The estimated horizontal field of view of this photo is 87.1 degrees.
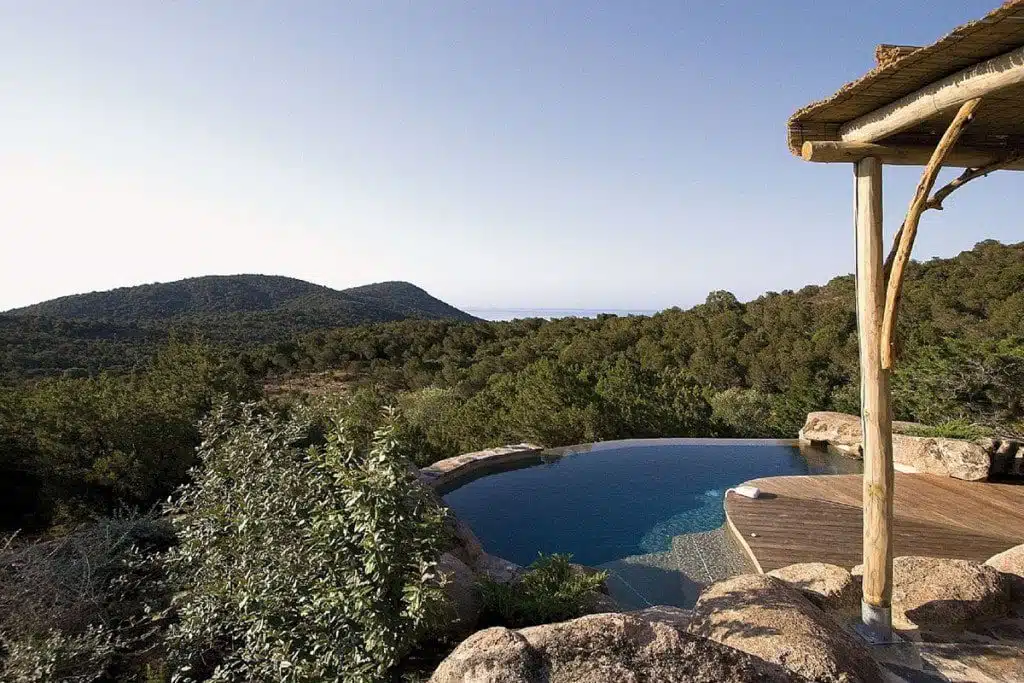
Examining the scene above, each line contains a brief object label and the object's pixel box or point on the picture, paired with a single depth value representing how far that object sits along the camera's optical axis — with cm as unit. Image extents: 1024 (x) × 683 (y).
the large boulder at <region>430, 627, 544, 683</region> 244
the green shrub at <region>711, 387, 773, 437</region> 1192
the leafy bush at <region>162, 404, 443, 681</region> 297
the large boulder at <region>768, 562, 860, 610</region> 416
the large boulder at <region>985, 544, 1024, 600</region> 455
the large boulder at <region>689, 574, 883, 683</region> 282
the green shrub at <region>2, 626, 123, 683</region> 324
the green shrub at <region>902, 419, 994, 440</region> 780
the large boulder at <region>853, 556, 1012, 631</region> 413
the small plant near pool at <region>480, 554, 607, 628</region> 407
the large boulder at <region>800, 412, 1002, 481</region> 705
